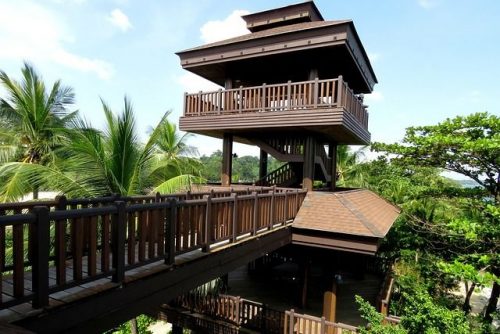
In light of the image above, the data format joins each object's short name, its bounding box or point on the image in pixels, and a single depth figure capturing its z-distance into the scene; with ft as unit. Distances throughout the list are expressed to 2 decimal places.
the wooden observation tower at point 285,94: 26.71
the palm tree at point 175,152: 41.19
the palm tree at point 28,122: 37.78
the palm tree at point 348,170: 72.41
